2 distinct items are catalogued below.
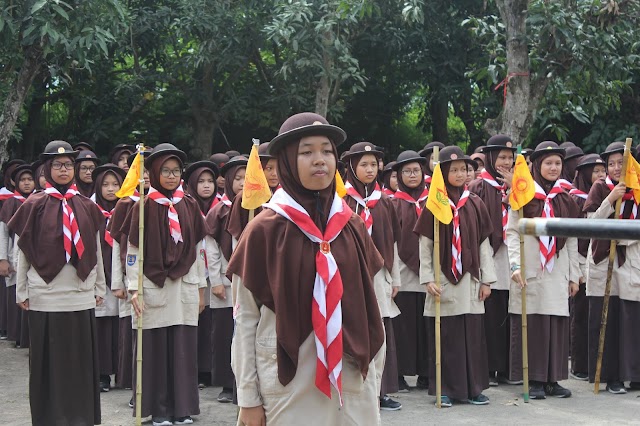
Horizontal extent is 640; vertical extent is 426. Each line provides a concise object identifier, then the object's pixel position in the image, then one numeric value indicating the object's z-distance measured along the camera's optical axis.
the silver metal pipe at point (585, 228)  1.75
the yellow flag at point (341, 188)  7.89
